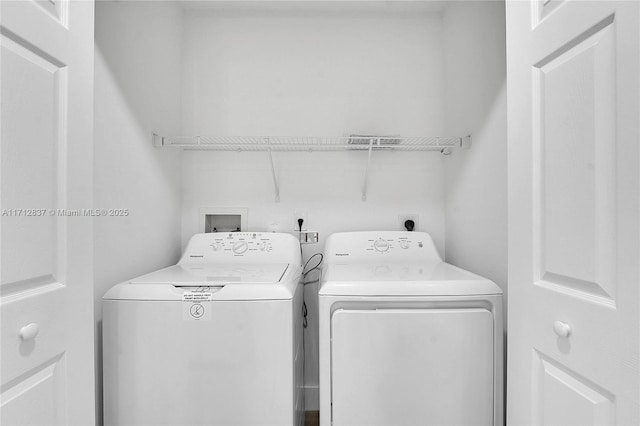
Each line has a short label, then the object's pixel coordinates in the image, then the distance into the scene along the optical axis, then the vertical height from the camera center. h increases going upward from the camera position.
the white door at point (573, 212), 0.63 +0.00
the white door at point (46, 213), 0.70 +0.00
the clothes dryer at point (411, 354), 1.20 -0.54
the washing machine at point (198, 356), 1.18 -0.53
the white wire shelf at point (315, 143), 1.89 +0.43
